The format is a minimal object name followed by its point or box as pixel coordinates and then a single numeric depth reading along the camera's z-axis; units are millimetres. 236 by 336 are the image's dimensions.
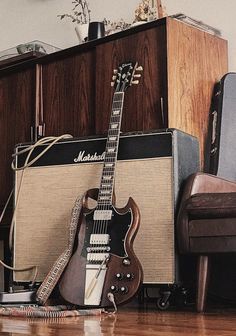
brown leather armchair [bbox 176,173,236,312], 2291
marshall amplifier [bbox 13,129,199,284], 2553
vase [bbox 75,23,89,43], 3520
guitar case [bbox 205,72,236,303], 2693
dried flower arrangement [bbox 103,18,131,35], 3445
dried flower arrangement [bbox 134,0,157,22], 3225
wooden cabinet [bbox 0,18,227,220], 2914
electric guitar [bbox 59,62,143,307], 2369
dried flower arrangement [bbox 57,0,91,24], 3768
